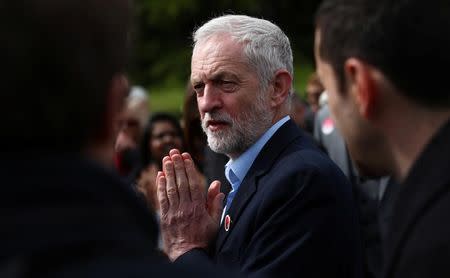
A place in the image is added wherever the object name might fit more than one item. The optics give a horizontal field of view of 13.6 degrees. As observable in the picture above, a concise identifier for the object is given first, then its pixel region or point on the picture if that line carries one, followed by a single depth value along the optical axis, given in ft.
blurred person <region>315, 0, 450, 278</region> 8.09
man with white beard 10.02
